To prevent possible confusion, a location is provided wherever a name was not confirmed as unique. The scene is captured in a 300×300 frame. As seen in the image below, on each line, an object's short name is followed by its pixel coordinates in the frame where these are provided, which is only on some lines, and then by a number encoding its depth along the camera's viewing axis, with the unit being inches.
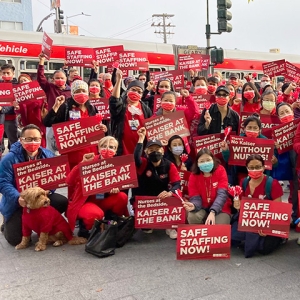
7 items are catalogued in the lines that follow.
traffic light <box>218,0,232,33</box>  366.0
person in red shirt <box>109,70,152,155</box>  198.1
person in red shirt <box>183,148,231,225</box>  166.1
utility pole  1988.2
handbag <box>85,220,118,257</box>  157.6
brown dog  160.7
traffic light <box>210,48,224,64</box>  402.1
